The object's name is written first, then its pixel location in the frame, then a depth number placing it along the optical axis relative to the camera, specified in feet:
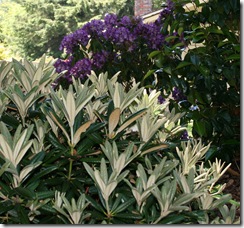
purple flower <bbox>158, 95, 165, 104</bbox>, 7.92
